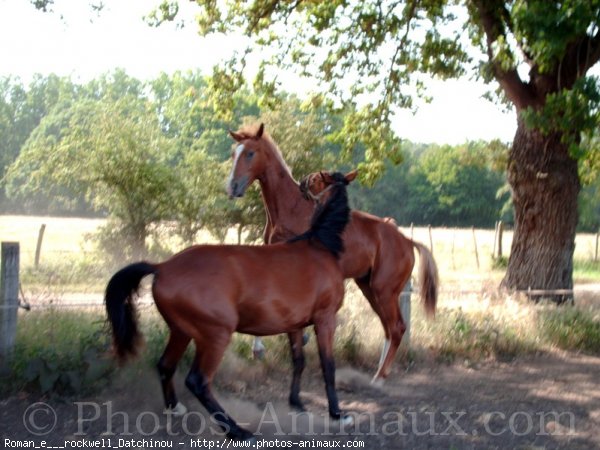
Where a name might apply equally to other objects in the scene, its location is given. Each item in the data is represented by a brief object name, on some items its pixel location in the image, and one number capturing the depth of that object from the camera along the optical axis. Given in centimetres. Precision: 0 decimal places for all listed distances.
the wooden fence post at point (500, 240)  2670
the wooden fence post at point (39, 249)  1816
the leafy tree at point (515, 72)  927
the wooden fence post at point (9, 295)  625
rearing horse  696
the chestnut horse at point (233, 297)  492
